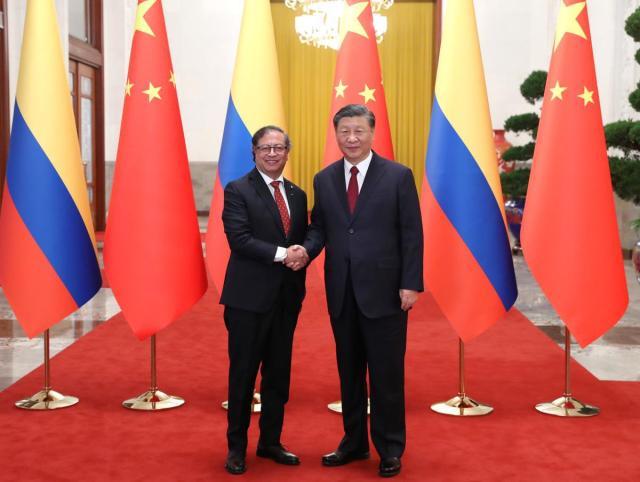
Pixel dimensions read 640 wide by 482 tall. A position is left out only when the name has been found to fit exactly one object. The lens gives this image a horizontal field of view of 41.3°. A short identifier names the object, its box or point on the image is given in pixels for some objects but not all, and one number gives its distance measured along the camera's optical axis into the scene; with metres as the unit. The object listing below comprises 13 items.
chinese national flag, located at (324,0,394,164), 4.16
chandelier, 12.17
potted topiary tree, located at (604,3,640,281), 6.35
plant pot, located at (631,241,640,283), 6.18
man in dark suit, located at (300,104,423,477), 3.07
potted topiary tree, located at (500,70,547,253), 9.16
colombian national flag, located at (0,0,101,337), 3.93
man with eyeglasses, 3.11
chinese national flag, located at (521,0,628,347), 3.81
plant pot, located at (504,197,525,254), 10.37
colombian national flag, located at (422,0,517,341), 3.91
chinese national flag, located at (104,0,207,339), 3.90
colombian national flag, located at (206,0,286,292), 4.20
